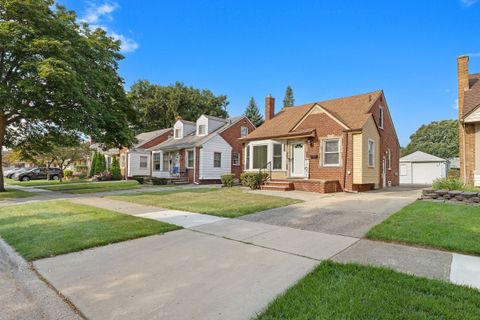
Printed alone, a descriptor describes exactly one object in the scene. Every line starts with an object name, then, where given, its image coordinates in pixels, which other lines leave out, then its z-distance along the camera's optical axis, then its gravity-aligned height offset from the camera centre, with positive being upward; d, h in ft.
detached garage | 86.89 -0.58
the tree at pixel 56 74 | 42.11 +15.27
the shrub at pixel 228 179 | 59.72 -2.96
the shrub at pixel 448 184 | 33.47 -2.24
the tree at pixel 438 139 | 179.42 +19.10
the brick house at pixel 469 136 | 41.08 +4.86
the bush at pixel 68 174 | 115.96 -3.84
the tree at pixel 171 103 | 141.08 +32.92
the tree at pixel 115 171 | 100.37 -2.34
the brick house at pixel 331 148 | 46.96 +3.57
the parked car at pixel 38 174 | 104.63 -3.59
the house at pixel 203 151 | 75.41 +4.45
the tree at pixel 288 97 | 200.23 +50.99
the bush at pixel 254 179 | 53.16 -2.69
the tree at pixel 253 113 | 147.95 +29.56
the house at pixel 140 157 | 97.40 +3.03
